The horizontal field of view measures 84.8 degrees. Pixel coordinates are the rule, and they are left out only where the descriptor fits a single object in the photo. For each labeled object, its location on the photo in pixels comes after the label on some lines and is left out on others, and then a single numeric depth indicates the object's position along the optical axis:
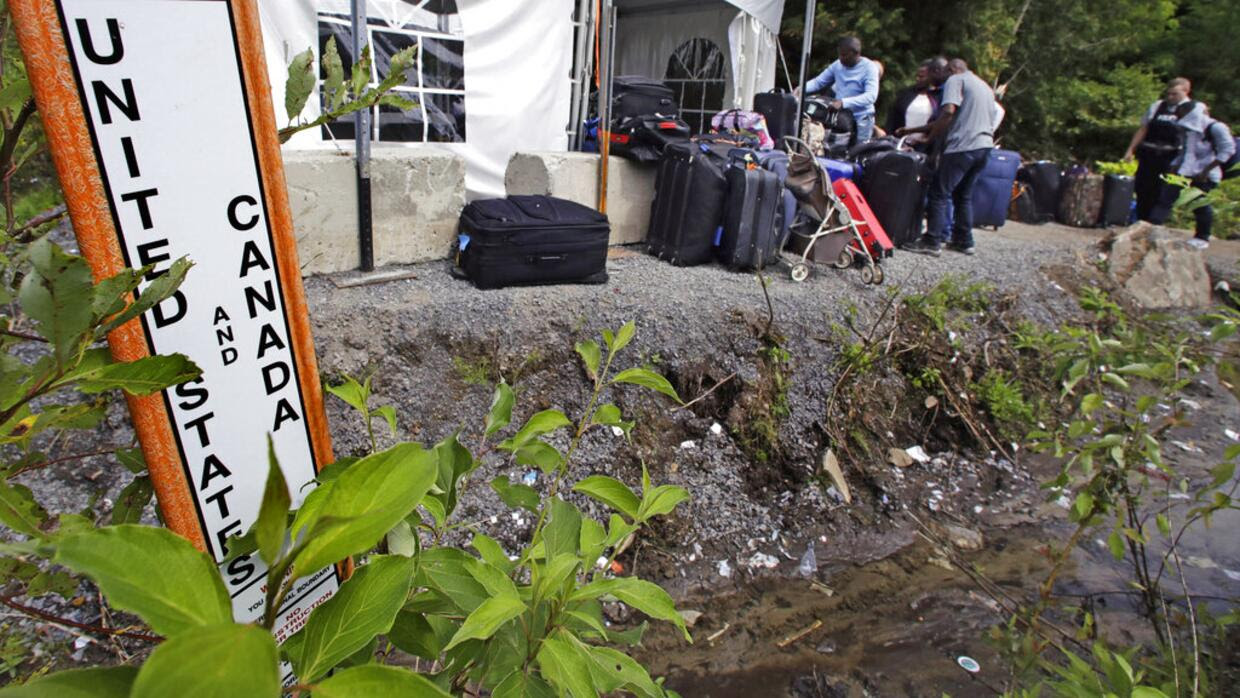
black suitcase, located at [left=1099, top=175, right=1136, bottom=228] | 9.28
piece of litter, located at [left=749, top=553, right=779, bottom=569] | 3.29
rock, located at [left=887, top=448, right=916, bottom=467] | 4.16
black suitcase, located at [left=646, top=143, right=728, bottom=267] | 5.07
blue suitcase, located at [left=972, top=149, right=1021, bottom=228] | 8.03
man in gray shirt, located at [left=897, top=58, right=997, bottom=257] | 6.18
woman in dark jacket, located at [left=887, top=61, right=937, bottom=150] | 6.95
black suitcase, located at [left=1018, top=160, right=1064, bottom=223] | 9.55
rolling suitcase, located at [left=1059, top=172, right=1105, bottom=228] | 9.42
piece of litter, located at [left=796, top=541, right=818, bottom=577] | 3.29
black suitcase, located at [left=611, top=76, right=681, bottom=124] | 6.33
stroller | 5.40
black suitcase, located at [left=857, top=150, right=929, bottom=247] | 6.25
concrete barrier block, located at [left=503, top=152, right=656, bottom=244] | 5.24
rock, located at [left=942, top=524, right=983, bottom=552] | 3.63
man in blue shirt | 7.16
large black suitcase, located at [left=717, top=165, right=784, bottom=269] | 5.04
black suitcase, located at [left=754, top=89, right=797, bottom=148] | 7.43
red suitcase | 5.54
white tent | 5.10
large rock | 7.09
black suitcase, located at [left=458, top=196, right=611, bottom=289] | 4.16
